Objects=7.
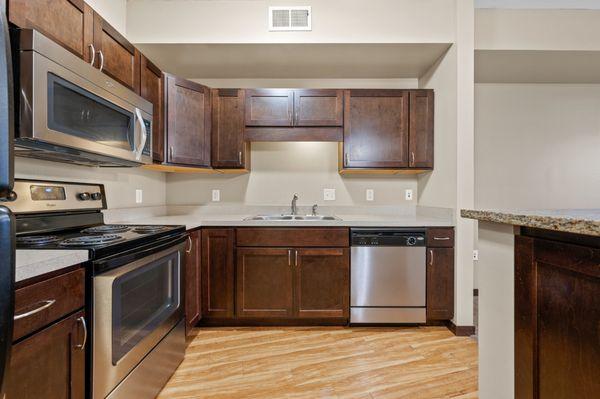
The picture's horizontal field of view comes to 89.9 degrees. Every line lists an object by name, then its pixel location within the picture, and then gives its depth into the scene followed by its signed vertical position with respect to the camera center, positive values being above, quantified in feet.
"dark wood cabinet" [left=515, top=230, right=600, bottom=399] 2.53 -1.13
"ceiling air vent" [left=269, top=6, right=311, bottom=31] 8.03 +4.79
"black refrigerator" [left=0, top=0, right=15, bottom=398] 1.66 +0.00
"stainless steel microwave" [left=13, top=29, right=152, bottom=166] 3.80 +1.35
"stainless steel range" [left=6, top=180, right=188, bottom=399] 4.00 -1.30
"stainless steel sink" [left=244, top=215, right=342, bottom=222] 9.65 -0.63
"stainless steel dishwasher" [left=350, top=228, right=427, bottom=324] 8.07 -2.06
